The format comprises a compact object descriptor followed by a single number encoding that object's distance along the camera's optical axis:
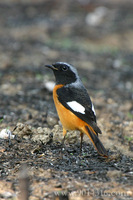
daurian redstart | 10.41
